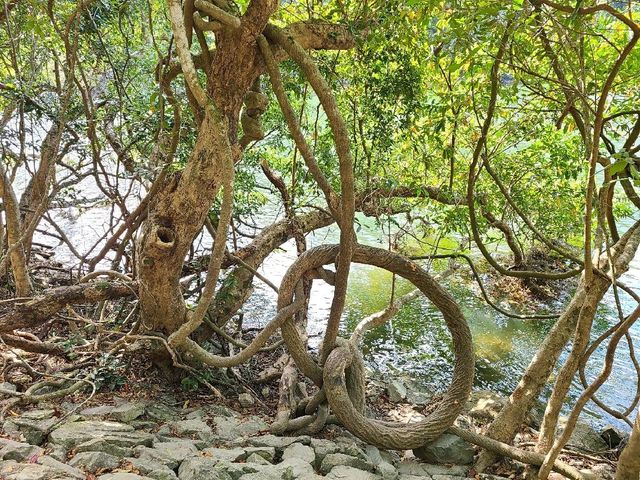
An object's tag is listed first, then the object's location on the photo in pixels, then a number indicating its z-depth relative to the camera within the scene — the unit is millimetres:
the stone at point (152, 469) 2388
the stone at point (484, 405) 5148
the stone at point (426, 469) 3295
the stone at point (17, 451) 2250
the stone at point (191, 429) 3279
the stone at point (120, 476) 2225
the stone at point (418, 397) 5510
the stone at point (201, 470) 2404
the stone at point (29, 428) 2705
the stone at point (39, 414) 2976
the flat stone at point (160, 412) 3490
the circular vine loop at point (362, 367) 3316
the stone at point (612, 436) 4750
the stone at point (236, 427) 3379
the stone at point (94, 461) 2369
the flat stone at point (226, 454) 2779
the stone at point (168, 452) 2609
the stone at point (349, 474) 2812
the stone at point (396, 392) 5469
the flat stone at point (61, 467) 2152
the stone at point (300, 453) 2990
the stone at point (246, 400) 4205
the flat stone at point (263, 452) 2916
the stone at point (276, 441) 3113
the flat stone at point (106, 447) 2561
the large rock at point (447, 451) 3471
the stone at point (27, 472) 2000
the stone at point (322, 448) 3073
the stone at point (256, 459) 2820
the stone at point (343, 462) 2957
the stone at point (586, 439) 4422
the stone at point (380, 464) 3025
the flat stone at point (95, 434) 2648
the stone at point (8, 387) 3276
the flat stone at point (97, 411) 3203
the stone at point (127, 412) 3299
